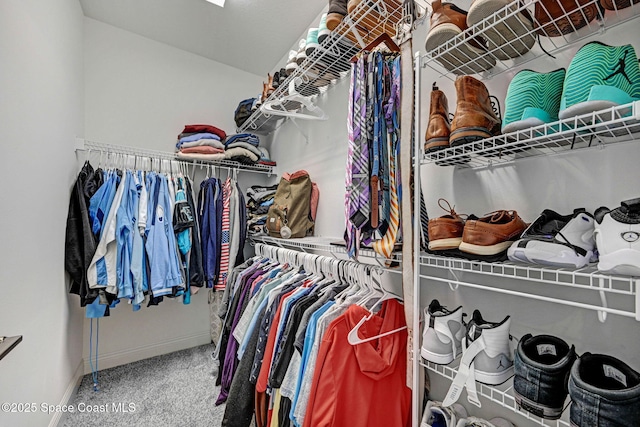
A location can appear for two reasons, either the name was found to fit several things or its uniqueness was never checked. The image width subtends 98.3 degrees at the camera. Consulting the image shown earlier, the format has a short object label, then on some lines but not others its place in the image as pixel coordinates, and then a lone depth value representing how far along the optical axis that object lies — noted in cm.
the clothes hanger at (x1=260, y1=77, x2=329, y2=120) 178
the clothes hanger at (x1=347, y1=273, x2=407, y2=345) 95
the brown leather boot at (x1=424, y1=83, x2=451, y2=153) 90
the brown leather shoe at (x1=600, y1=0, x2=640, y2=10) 69
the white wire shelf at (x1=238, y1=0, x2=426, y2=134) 123
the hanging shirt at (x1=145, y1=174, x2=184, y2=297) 194
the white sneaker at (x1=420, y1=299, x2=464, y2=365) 83
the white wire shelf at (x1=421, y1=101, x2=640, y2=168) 59
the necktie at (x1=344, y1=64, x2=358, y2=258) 104
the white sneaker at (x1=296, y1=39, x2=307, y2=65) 162
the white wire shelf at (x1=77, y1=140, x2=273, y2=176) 207
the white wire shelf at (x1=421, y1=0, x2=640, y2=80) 73
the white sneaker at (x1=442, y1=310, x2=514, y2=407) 73
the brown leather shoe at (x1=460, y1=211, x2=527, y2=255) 73
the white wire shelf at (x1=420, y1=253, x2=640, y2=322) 57
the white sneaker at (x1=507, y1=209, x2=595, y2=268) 62
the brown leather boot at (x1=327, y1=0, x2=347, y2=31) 132
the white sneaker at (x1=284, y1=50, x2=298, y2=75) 174
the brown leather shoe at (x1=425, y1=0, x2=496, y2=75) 87
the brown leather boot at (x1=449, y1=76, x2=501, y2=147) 80
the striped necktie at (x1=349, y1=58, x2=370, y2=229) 101
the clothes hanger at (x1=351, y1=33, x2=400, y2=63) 102
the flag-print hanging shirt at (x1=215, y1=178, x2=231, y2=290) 221
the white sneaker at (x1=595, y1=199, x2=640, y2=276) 53
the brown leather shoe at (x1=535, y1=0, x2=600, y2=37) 72
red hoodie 94
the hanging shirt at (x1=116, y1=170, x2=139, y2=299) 183
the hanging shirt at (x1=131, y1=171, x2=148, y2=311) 186
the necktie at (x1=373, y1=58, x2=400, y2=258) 99
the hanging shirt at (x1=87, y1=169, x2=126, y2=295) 175
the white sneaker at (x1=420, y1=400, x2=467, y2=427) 96
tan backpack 188
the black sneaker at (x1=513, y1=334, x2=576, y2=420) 63
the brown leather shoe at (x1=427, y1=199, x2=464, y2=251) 84
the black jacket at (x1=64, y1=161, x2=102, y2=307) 172
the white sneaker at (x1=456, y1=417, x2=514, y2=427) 88
